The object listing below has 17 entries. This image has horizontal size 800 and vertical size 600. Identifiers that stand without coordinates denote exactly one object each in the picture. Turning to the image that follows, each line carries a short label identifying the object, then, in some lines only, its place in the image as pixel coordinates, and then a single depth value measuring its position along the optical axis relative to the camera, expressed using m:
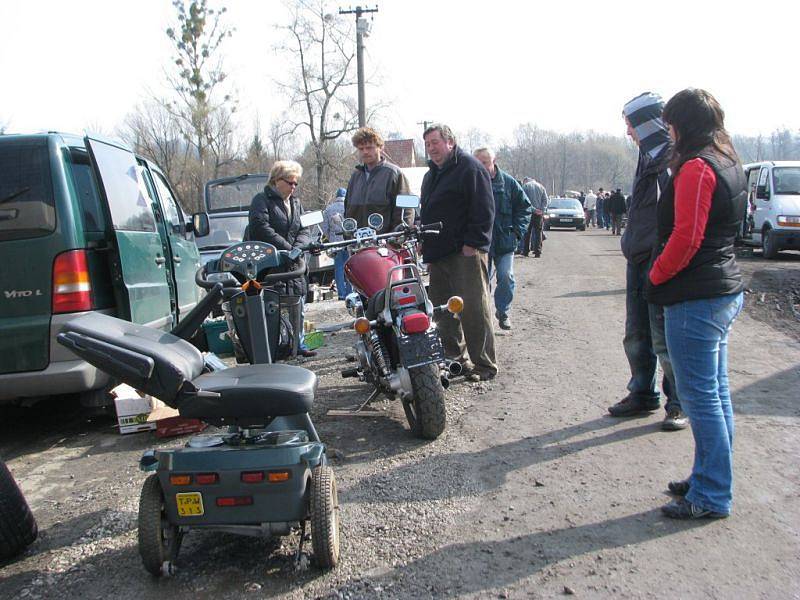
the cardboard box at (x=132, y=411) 4.49
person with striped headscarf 4.05
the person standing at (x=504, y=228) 7.40
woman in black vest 2.93
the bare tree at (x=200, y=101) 31.22
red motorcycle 4.00
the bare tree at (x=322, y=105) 33.62
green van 4.12
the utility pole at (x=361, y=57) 23.12
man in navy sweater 5.17
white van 14.20
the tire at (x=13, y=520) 2.86
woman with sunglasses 5.70
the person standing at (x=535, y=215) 15.12
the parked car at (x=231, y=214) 10.40
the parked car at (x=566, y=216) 31.03
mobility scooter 2.43
